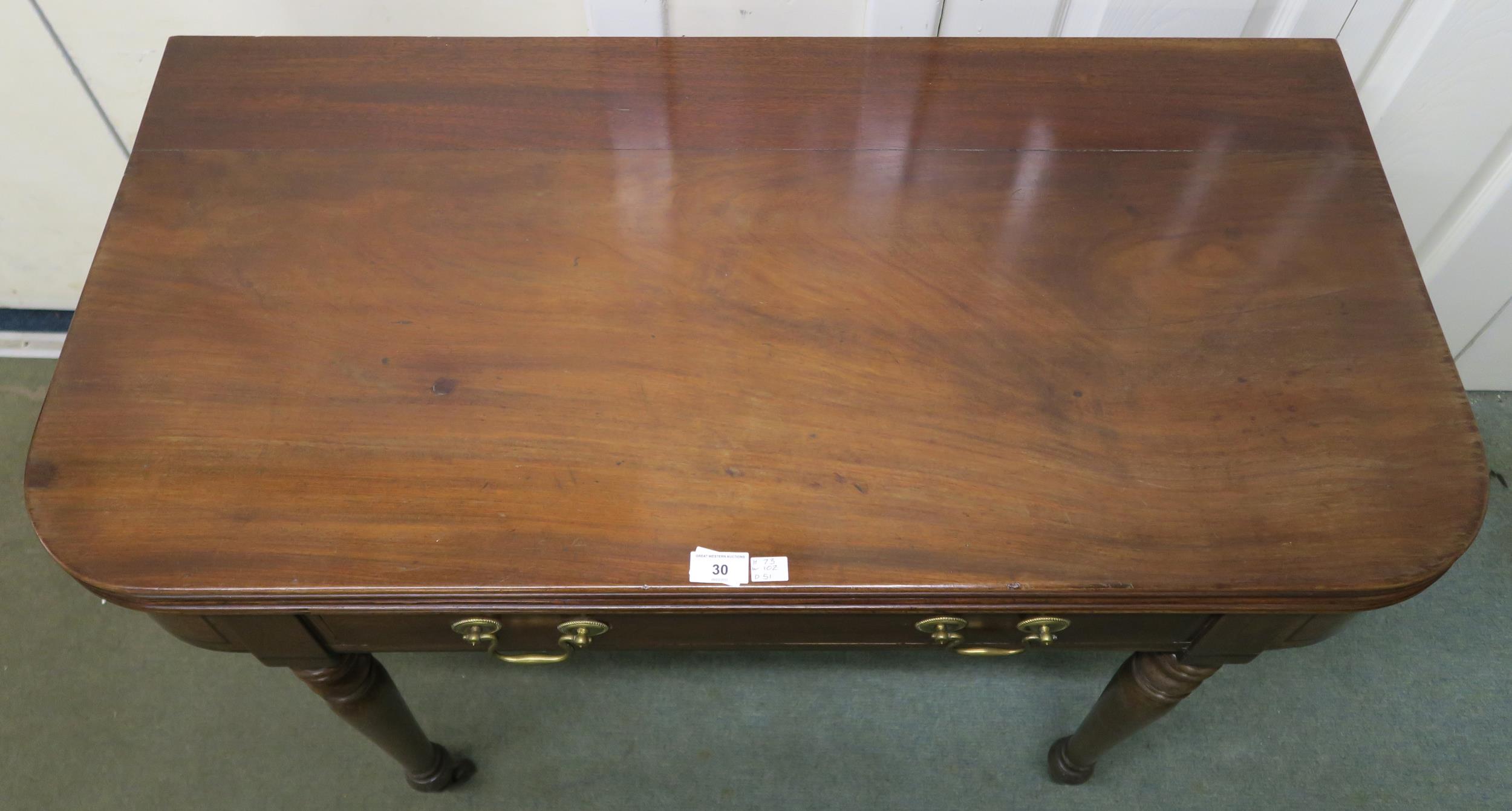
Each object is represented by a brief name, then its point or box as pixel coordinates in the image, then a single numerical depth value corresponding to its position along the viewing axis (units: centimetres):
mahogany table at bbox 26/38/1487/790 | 74
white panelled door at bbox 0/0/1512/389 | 113
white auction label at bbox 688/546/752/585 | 72
